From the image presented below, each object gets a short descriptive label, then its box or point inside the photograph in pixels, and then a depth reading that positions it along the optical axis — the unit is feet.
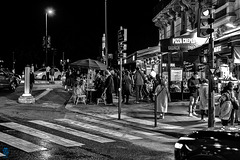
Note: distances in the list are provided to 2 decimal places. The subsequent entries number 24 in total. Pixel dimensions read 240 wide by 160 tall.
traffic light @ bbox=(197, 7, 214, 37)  35.37
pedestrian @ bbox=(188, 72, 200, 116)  45.96
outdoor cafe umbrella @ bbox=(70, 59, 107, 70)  63.52
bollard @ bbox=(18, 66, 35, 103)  56.61
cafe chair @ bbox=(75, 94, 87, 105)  58.75
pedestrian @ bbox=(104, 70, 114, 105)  58.41
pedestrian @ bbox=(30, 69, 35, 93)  72.35
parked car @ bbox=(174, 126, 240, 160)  15.28
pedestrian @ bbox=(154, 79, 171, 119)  44.19
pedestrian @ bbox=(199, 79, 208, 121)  42.93
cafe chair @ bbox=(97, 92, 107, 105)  59.01
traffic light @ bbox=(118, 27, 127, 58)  44.51
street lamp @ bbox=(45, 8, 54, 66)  115.85
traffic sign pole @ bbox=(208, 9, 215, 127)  34.06
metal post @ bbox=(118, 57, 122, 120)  43.06
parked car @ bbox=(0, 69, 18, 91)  75.10
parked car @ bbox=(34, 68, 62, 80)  140.05
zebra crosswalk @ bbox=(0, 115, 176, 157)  28.37
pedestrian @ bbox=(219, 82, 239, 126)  33.06
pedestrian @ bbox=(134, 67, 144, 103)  61.05
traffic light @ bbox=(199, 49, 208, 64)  38.65
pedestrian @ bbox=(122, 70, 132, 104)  59.00
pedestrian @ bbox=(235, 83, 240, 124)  38.03
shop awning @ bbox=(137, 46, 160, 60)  71.19
